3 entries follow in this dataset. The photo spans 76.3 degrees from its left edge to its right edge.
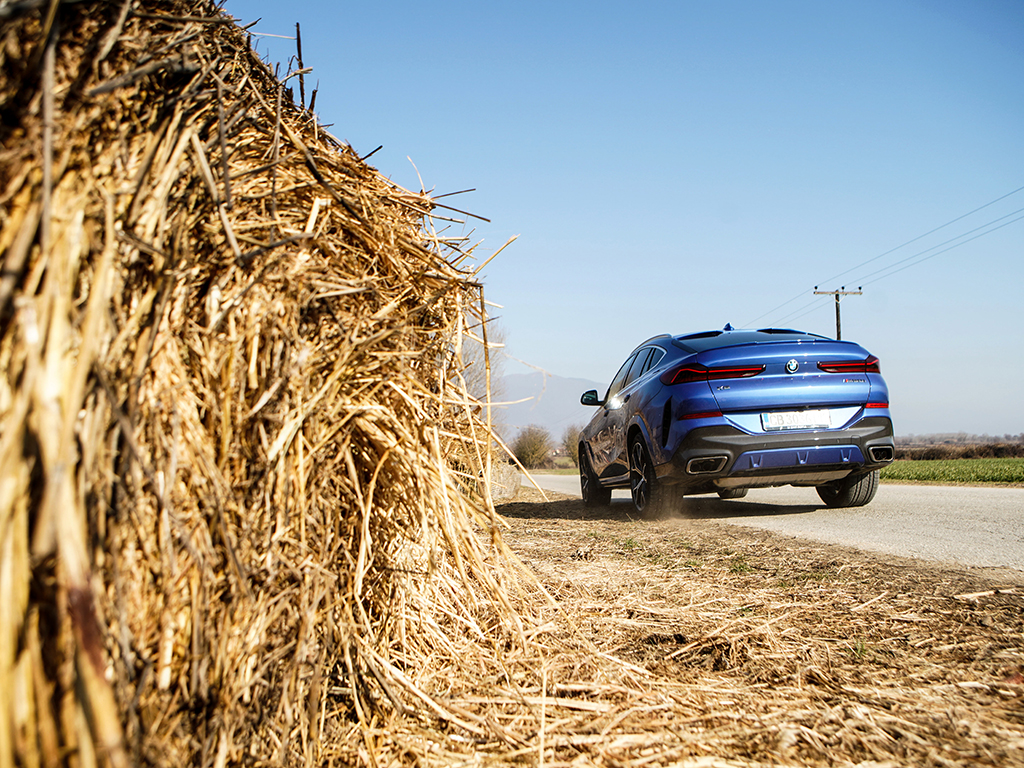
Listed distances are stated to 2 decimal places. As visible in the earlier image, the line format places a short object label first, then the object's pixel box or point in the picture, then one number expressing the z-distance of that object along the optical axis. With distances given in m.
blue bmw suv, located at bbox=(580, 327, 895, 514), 5.41
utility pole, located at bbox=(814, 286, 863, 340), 32.56
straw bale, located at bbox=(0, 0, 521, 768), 0.92
